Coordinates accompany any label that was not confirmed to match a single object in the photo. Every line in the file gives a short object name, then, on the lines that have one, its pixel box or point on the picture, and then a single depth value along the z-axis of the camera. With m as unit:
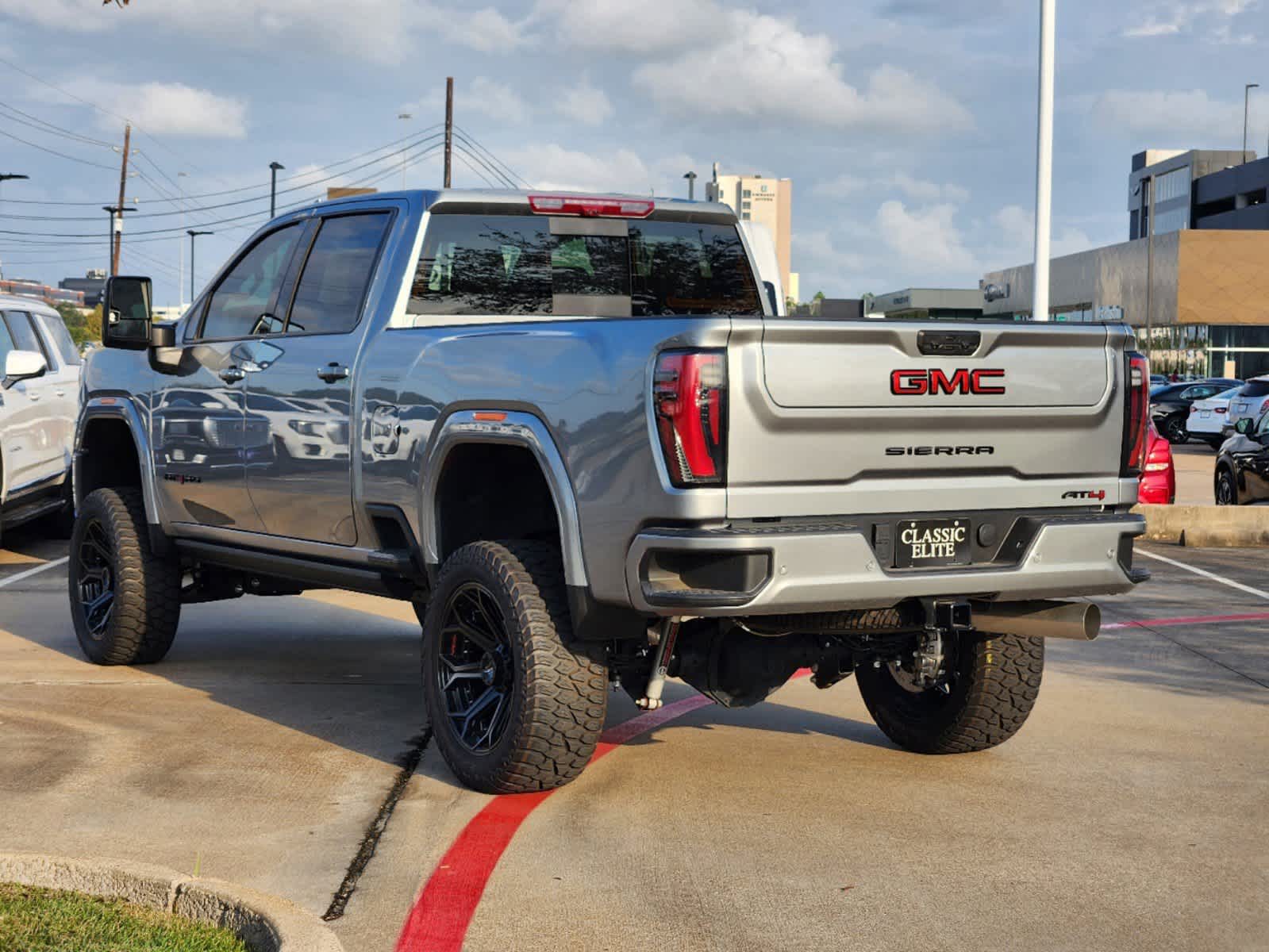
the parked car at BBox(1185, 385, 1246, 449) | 34.66
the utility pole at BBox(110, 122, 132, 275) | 70.19
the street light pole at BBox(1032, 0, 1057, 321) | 18.34
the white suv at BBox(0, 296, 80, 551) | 12.77
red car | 15.06
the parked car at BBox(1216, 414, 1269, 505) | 17.89
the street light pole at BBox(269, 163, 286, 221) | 71.81
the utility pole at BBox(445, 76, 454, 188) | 52.72
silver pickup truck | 5.04
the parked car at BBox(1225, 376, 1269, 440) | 29.52
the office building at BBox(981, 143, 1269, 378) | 65.38
